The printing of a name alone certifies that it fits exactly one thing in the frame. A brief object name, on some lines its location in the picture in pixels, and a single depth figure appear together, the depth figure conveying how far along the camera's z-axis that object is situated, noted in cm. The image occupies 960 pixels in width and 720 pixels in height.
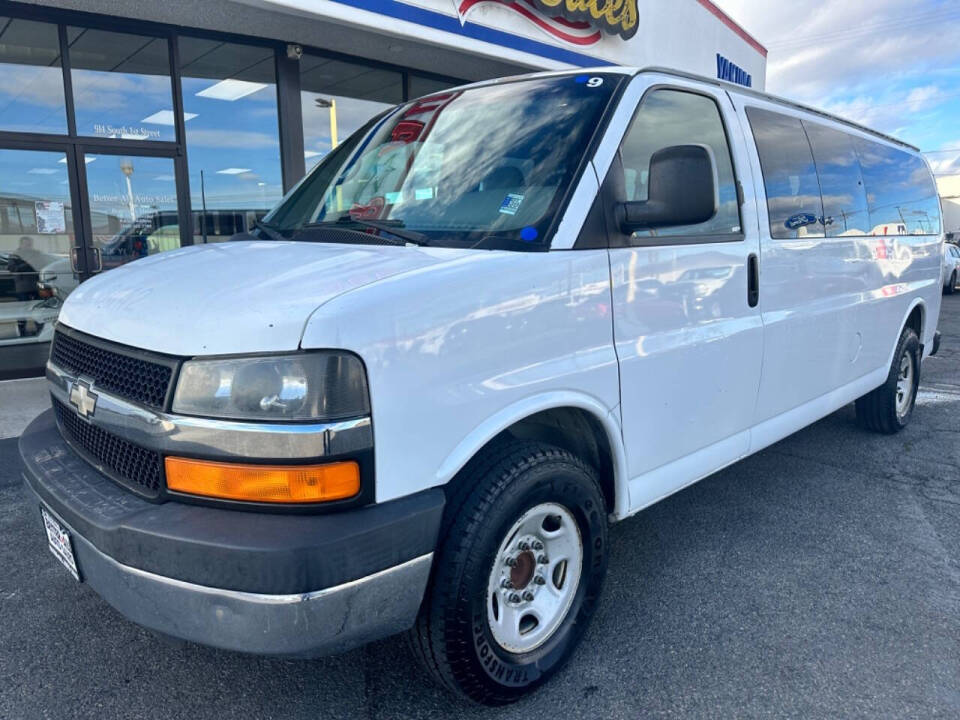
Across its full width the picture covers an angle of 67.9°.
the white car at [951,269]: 2169
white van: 184
